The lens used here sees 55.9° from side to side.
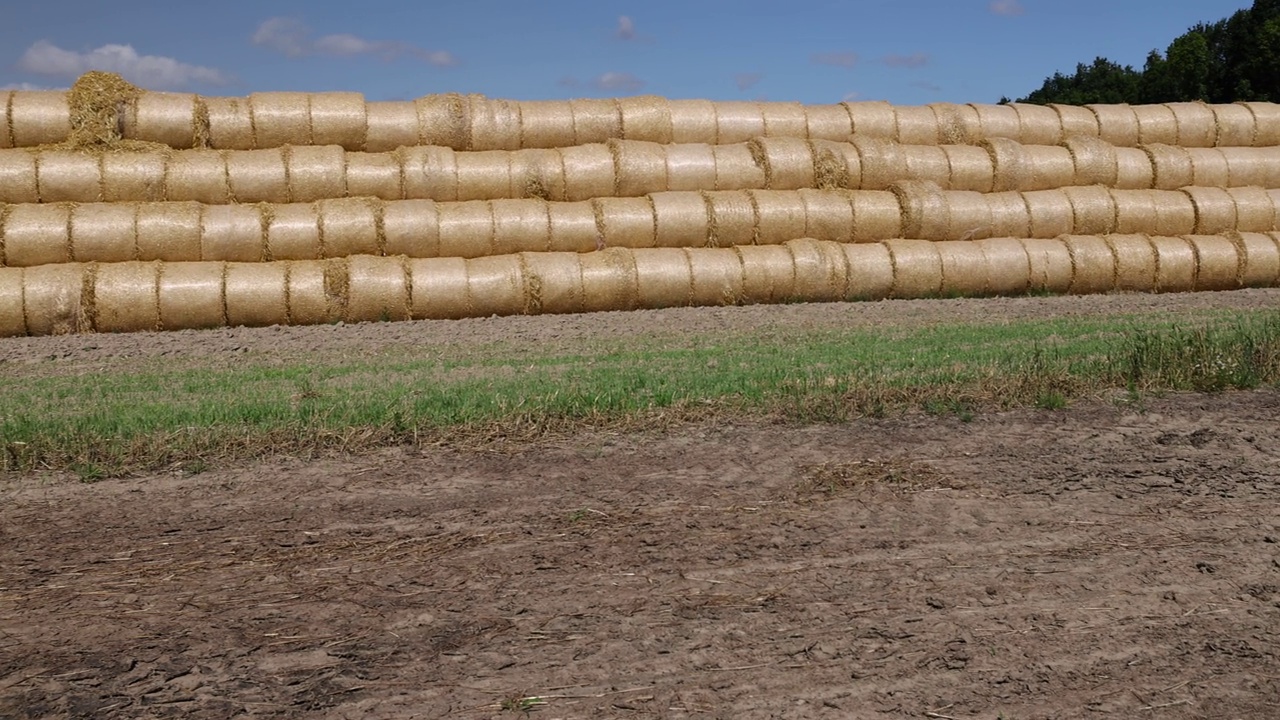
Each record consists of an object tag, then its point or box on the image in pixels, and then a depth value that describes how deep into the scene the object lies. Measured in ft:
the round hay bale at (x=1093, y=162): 65.57
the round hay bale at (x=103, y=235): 51.47
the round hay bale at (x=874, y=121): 64.49
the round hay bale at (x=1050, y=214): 62.90
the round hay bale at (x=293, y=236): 53.16
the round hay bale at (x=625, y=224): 56.85
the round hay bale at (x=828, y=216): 59.31
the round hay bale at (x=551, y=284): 54.08
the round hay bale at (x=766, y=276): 56.85
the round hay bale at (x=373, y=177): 55.83
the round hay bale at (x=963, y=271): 59.62
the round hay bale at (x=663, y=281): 55.52
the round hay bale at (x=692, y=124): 61.87
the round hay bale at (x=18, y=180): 52.49
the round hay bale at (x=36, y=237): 50.72
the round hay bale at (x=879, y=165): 61.67
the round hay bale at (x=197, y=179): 54.03
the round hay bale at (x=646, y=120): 60.95
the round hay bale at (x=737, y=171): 60.13
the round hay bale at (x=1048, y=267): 60.90
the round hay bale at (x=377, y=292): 52.11
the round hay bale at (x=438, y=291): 52.75
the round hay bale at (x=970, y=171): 63.46
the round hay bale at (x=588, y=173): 58.18
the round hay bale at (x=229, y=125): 55.93
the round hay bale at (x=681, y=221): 57.36
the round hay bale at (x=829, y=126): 63.93
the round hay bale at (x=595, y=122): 60.39
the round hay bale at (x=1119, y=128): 68.69
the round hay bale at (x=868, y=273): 58.29
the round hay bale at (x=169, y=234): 52.03
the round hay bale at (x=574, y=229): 56.29
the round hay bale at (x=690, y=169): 59.52
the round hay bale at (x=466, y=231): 55.06
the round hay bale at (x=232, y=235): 52.54
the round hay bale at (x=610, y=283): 54.90
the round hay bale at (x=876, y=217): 60.18
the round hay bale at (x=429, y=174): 56.49
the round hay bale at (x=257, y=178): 54.60
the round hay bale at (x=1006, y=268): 60.39
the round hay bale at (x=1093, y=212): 63.57
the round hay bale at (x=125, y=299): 50.11
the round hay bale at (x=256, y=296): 51.24
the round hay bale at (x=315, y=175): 55.06
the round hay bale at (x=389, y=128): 57.72
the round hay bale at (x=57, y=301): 49.32
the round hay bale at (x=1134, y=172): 66.33
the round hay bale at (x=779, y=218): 58.59
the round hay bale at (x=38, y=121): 53.93
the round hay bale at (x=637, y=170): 58.75
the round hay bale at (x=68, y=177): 52.90
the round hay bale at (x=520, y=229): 55.67
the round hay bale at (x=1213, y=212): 65.05
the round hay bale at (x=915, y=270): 58.90
